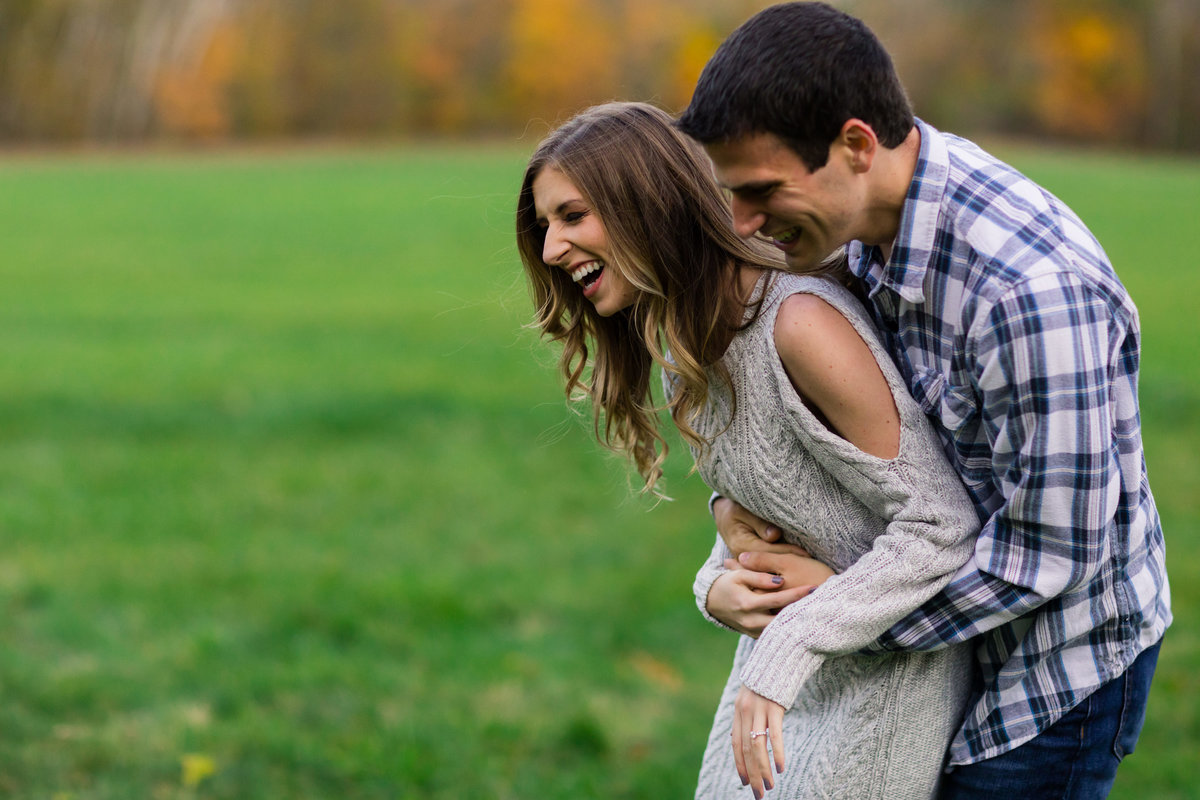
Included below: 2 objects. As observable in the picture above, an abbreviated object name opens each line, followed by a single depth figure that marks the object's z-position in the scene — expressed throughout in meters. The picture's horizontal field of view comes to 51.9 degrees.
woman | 2.04
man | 1.82
